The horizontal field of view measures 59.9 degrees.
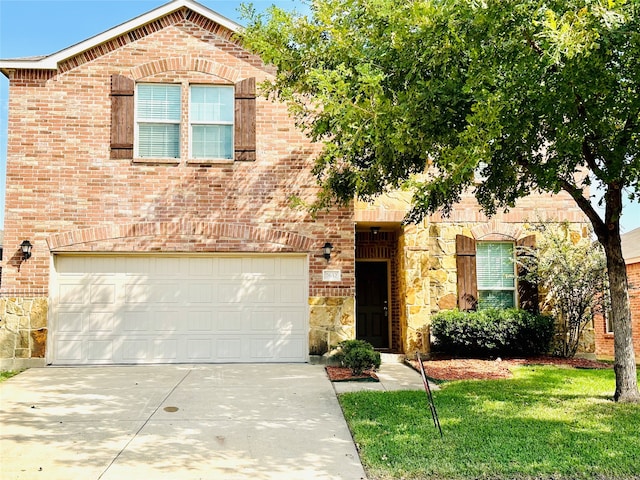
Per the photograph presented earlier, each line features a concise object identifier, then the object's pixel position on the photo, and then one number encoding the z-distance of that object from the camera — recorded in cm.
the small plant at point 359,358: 947
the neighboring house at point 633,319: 1647
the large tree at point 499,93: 587
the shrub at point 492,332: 1159
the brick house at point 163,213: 1081
